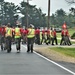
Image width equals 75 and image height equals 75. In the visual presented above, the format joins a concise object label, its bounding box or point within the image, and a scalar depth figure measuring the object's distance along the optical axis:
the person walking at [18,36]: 27.45
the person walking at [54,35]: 41.89
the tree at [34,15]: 141.50
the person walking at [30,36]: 27.61
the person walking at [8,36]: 27.83
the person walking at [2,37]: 29.78
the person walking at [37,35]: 42.53
